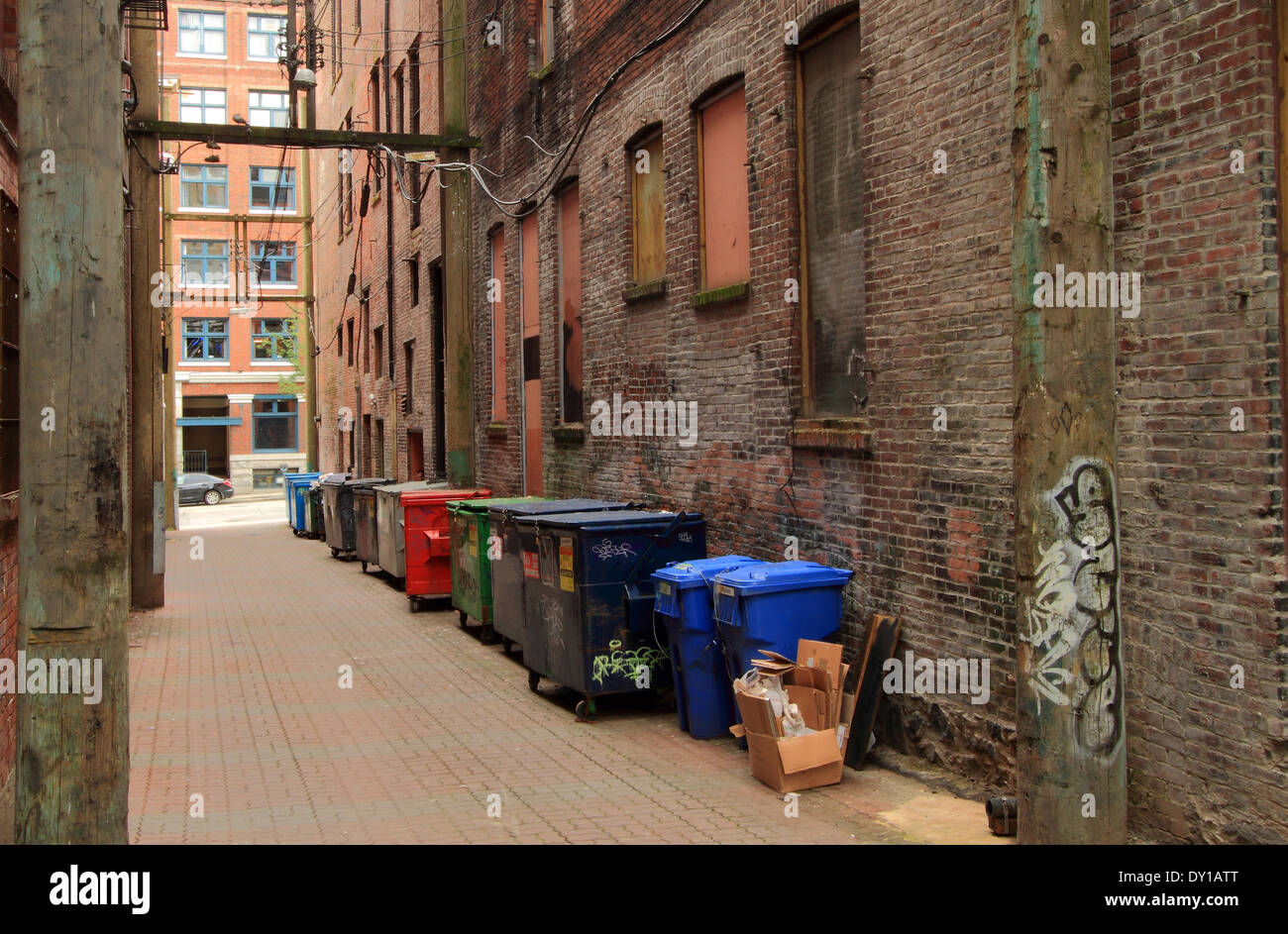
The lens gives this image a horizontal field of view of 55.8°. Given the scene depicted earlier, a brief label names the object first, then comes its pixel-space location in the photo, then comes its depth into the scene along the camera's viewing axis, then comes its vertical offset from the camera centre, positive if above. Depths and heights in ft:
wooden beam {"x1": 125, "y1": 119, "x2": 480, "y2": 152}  55.36 +15.07
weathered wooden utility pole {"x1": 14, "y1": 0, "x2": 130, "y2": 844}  13.04 +0.56
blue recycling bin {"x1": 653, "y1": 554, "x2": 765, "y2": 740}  27.17 -4.53
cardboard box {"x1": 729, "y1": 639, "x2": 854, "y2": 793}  22.95 -5.52
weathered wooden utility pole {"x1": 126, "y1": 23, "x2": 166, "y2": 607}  51.85 +2.74
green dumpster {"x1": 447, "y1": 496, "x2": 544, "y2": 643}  41.19 -3.87
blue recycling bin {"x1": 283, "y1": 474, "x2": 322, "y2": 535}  97.39 -3.82
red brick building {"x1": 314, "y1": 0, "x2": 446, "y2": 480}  76.18 +14.61
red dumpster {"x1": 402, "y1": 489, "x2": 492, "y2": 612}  50.11 -4.37
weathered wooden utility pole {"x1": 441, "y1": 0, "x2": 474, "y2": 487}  57.62 +8.43
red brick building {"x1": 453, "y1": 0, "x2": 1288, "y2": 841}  17.46 +2.45
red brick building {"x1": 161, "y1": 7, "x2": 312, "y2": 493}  167.94 +25.24
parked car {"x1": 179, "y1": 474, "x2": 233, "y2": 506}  151.74 -4.38
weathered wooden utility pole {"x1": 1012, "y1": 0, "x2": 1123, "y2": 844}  15.28 +0.09
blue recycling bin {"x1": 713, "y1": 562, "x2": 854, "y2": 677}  25.32 -3.45
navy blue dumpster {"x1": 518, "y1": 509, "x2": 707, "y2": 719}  29.71 -3.72
